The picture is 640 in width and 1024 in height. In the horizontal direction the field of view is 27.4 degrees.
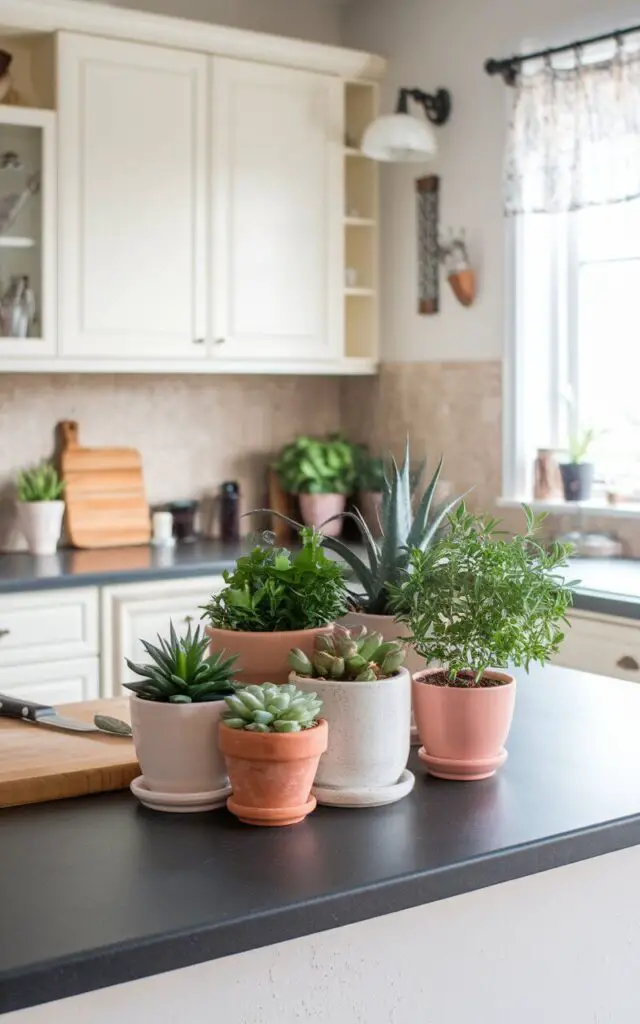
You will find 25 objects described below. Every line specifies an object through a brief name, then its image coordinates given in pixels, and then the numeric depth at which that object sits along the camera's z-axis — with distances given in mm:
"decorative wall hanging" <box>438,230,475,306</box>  4301
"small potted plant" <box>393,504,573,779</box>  1557
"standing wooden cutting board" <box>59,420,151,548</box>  4293
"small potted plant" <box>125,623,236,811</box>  1465
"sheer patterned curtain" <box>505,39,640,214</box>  3744
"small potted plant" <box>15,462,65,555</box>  4125
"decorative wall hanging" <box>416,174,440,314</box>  4465
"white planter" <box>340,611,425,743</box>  1767
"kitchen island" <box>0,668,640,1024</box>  1162
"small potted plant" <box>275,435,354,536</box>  4562
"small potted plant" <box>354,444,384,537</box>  4609
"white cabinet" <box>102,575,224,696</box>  3775
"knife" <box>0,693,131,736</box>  1787
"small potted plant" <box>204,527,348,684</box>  1654
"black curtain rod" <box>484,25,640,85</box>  3926
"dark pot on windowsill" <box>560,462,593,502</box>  4004
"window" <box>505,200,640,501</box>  4020
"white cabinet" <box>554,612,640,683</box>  3188
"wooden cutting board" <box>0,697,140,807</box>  1546
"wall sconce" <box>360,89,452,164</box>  3980
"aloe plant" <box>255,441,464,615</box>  1764
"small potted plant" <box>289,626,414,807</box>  1492
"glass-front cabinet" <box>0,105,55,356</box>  3898
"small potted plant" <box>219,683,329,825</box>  1399
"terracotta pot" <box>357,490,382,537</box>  4597
